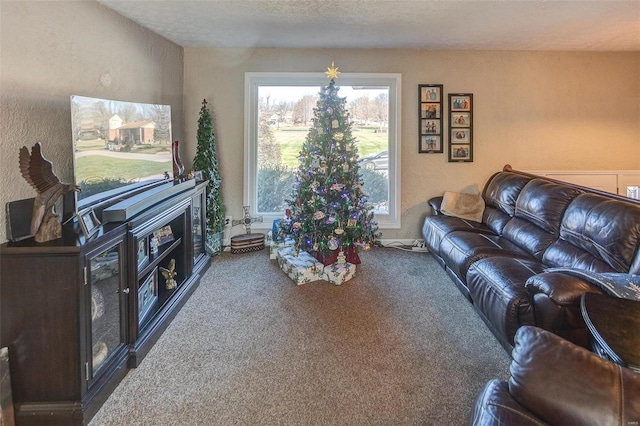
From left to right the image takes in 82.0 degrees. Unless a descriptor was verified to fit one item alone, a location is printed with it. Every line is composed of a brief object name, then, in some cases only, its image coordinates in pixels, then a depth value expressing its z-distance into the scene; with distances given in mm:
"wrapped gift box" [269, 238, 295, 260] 4191
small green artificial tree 4230
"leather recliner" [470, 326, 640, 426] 862
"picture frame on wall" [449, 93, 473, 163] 4612
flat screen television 2117
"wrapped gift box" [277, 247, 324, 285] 3576
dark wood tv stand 1719
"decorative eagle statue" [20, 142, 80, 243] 1757
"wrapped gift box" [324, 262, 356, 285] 3568
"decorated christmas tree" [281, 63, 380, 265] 3701
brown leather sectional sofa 1894
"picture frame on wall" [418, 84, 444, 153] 4605
